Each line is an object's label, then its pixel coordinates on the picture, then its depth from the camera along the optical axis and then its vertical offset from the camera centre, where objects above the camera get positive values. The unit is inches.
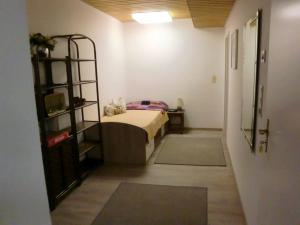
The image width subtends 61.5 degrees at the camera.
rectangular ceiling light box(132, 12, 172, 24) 181.0 +42.2
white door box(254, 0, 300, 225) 38.8 -8.7
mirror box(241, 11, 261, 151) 75.3 -1.3
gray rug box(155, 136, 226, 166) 154.0 -53.0
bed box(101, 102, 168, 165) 150.9 -39.7
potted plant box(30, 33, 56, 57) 101.9 +13.3
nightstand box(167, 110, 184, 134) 220.4 -42.9
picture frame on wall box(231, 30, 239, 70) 127.1 +12.0
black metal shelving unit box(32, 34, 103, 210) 99.1 -30.9
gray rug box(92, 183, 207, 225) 96.1 -55.0
